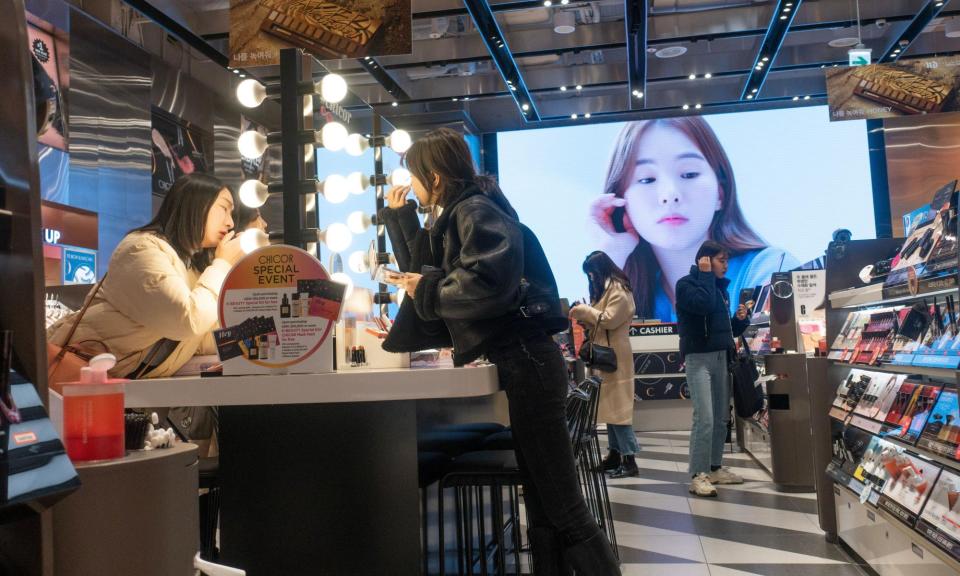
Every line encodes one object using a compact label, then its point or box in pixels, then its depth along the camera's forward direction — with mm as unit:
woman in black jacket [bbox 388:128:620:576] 2189
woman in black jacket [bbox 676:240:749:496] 5090
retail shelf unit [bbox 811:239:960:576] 2617
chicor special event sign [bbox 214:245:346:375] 2230
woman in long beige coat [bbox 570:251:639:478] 5660
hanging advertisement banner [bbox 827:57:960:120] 7367
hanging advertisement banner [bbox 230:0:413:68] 3861
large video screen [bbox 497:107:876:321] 10141
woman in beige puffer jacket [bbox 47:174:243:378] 2365
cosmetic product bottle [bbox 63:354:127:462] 1243
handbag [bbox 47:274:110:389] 2230
